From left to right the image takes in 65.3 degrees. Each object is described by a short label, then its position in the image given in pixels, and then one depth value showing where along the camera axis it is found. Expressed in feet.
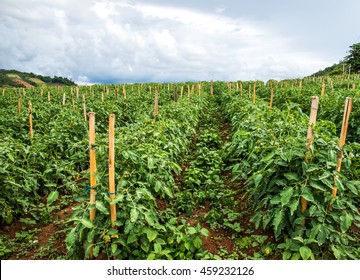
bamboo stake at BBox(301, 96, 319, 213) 9.69
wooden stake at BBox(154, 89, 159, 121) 19.08
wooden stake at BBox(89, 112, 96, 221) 8.79
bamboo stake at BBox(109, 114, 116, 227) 8.81
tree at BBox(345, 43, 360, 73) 137.28
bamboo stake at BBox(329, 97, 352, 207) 9.32
